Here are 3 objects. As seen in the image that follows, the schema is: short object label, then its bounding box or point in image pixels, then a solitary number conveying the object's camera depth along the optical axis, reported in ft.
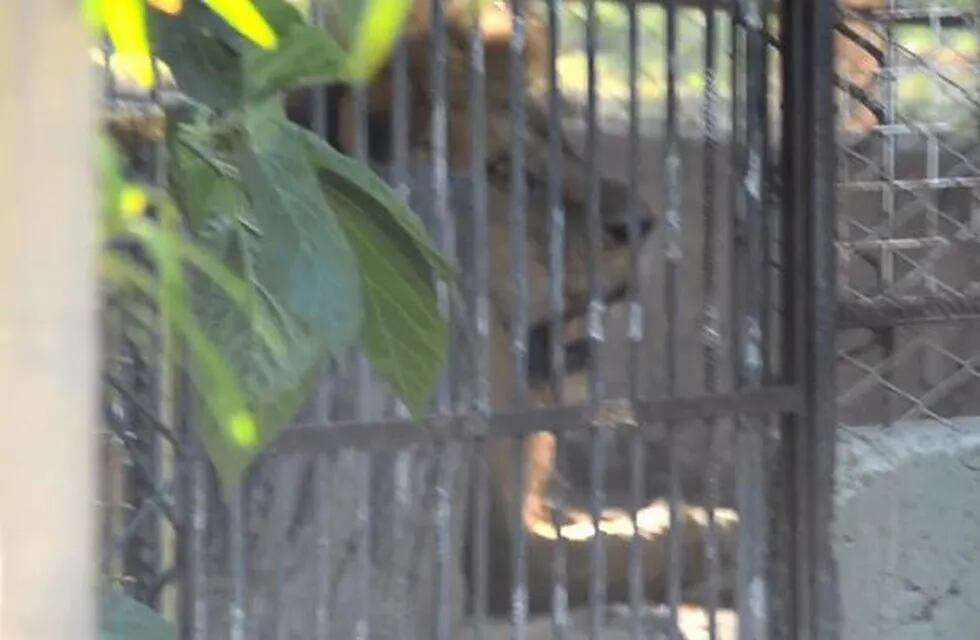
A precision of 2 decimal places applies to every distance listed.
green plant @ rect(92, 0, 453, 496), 38.20
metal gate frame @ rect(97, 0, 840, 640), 42.53
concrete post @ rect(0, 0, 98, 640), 19.74
